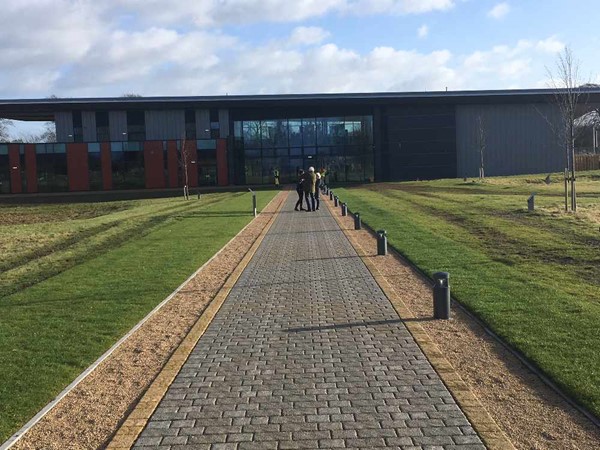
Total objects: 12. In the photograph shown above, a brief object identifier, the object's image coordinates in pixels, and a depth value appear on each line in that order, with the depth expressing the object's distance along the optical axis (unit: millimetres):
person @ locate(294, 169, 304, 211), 26709
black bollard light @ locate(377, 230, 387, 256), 13312
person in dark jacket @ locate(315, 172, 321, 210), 27497
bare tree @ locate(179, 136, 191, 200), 51531
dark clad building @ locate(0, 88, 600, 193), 57688
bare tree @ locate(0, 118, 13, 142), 77375
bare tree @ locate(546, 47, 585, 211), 21625
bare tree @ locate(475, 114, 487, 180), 58519
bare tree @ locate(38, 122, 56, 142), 93350
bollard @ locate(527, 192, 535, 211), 22172
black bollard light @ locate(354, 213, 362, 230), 18891
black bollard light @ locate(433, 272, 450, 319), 7641
